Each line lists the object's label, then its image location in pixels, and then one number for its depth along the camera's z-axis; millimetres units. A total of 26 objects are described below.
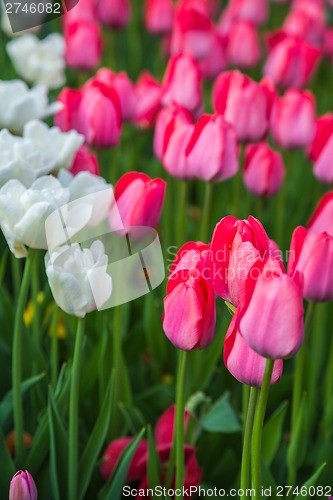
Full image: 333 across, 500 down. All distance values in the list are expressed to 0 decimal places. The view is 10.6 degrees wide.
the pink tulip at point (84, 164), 1599
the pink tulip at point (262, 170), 1817
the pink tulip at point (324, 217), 1543
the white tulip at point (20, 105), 1672
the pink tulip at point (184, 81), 1878
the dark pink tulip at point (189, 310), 1342
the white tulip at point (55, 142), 1570
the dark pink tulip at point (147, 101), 2029
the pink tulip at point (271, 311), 1232
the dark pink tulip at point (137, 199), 1507
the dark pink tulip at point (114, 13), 2752
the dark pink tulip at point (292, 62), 2288
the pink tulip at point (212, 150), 1629
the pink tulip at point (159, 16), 2902
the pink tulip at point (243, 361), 1293
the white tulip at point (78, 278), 1370
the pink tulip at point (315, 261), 1400
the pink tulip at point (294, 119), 1888
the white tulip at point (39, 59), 2068
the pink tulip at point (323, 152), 1779
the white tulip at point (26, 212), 1409
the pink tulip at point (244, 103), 1762
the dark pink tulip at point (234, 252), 1285
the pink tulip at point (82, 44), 2332
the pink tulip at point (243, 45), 2551
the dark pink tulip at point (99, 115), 1745
